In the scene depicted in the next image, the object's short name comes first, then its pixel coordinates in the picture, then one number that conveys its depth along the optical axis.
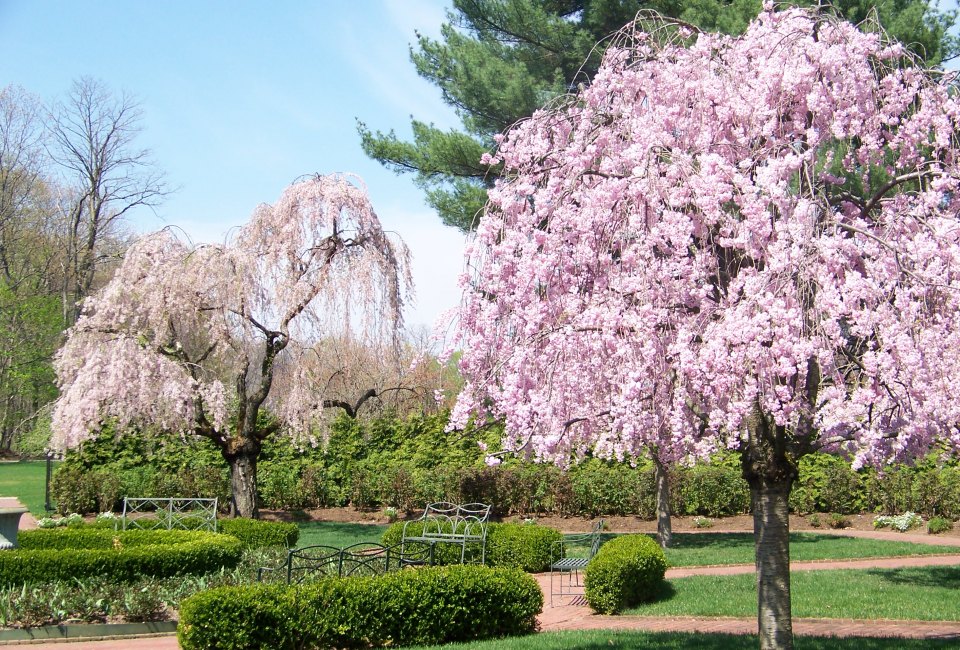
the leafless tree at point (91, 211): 34.38
